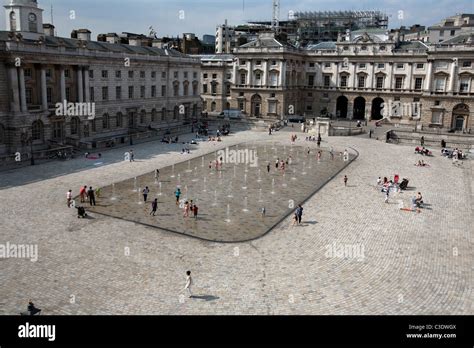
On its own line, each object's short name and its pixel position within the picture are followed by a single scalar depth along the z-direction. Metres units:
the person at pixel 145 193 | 33.19
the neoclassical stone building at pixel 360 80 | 73.56
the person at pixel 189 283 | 19.48
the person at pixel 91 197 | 31.69
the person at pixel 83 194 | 32.78
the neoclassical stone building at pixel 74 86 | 47.03
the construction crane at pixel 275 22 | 119.31
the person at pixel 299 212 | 29.24
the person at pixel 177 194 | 33.28
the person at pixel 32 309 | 16.86
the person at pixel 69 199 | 31.58
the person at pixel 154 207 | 29.88
